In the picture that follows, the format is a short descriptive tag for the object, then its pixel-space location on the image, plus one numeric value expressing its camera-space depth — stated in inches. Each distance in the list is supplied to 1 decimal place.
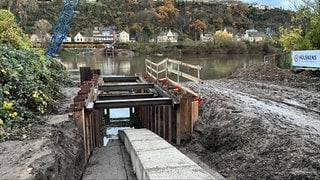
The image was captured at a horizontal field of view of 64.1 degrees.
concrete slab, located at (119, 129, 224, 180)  137.9
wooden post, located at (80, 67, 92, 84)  510.7
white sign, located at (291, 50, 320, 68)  490.2
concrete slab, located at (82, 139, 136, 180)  190.9
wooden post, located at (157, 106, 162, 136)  296.4
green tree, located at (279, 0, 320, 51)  571.7
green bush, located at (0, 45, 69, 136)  206.2
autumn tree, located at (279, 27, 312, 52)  594.2
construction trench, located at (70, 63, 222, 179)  179.4
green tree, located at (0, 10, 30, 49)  404.8
